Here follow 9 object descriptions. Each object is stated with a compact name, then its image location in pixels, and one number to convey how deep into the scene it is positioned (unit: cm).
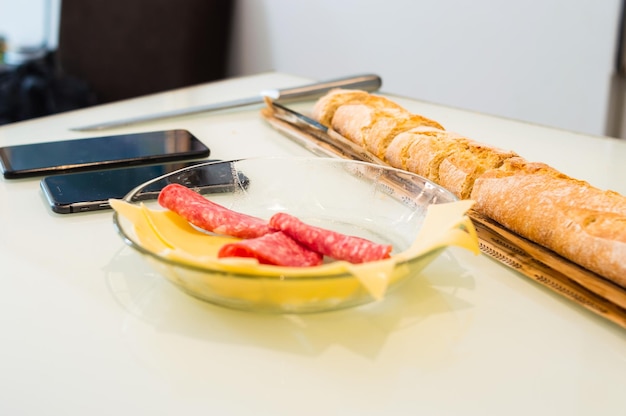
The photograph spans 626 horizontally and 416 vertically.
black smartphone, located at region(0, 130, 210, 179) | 100
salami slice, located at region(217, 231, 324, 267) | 60
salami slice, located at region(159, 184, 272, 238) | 69
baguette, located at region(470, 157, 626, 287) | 65
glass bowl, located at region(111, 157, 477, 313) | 55
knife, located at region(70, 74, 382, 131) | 128
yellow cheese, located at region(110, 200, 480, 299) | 54
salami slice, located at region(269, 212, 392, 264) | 61
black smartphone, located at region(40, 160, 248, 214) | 85
